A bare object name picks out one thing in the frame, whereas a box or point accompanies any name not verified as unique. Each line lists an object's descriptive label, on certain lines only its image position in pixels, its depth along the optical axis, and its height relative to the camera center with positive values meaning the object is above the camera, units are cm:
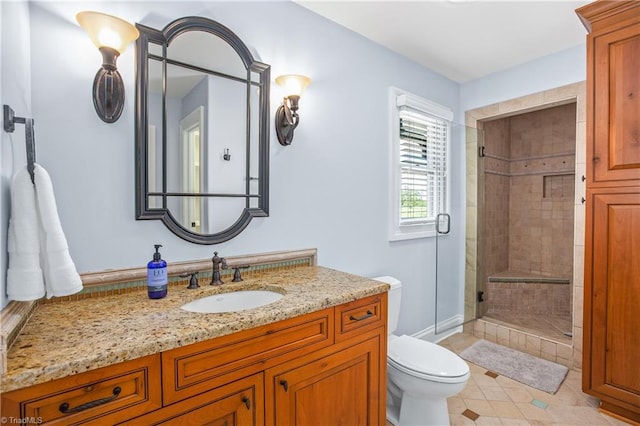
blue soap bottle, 129 -28
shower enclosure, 340 -8
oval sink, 142 -43
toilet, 168 -92
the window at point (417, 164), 253 +39
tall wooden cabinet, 179 +1
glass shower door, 289 -47
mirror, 144 +39
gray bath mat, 233 -123
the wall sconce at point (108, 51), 123 +62
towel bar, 93 +23
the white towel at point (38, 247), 91 -11
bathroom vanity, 81 -47
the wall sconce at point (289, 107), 178 +58
